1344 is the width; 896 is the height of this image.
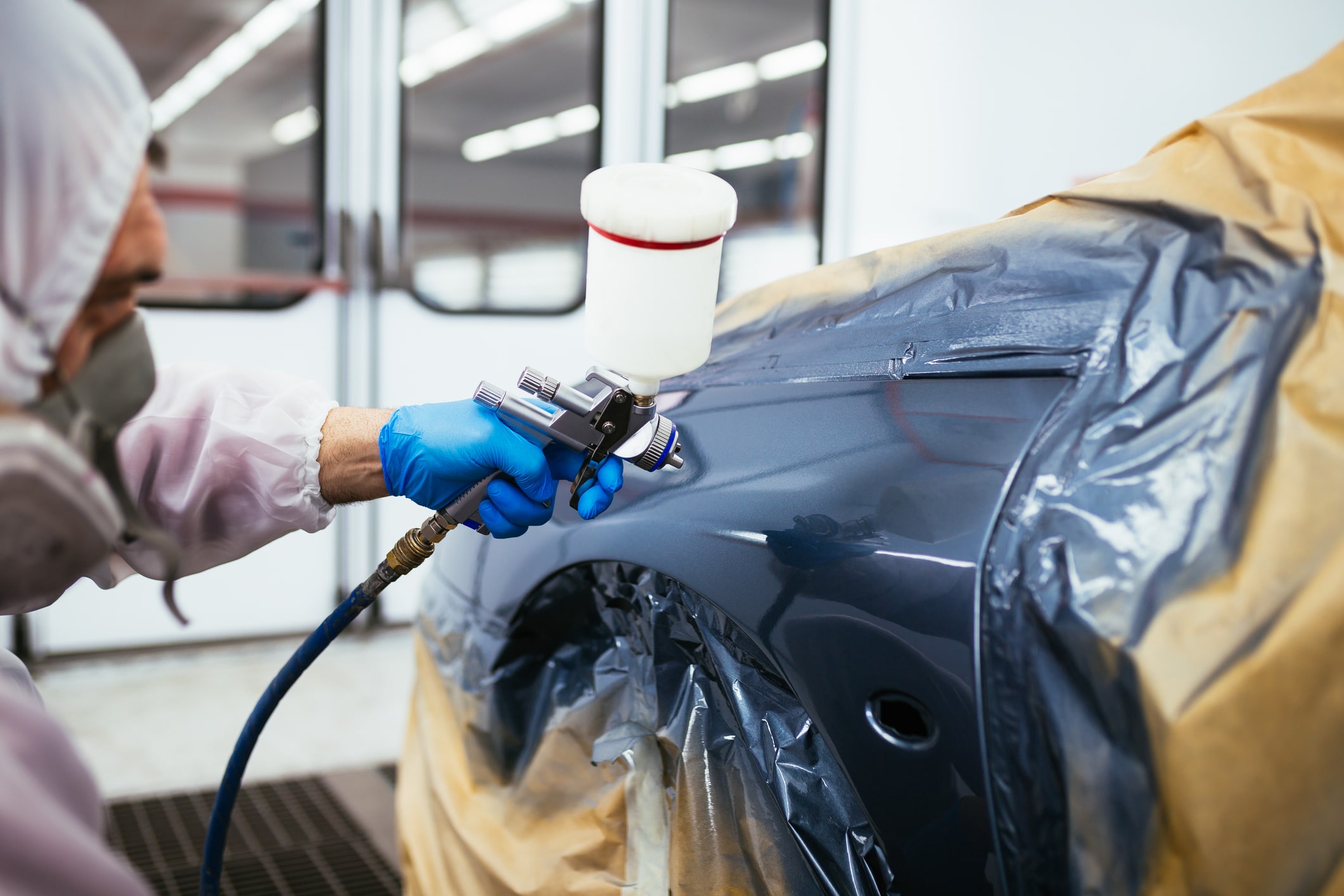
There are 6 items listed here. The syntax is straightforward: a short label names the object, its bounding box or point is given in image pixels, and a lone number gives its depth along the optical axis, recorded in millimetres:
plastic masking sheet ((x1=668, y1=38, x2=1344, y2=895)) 668
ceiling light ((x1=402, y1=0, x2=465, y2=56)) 3391
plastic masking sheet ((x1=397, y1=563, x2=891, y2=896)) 968
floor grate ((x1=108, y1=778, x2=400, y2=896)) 1940
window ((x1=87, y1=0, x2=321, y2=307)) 3225
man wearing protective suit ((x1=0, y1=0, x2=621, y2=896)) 691
